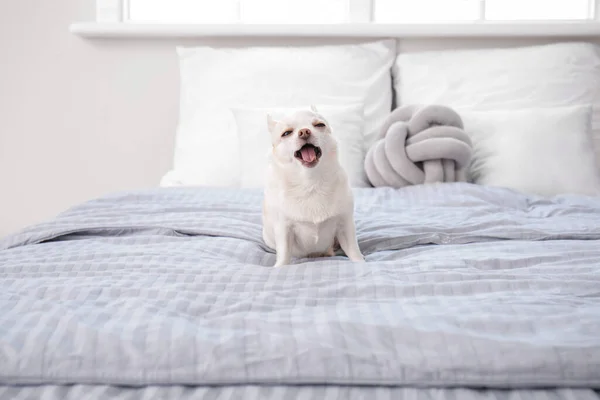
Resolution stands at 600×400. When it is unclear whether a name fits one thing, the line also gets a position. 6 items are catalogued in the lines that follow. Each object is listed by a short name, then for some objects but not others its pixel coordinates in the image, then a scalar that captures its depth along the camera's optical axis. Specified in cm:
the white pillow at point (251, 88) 217
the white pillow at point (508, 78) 222
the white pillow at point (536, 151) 192
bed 66
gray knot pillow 186
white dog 121
